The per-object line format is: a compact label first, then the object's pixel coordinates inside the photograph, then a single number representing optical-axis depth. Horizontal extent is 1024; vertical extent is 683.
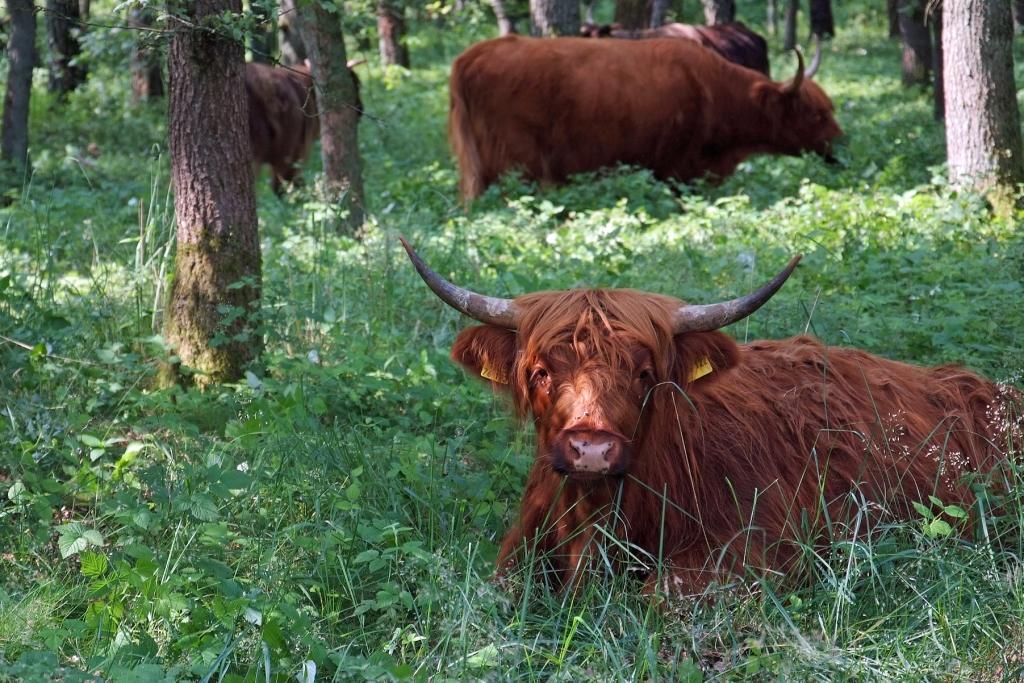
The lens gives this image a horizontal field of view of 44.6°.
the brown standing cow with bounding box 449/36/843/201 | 12.02
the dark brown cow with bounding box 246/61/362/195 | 13.52
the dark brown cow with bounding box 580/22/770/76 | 18.31
